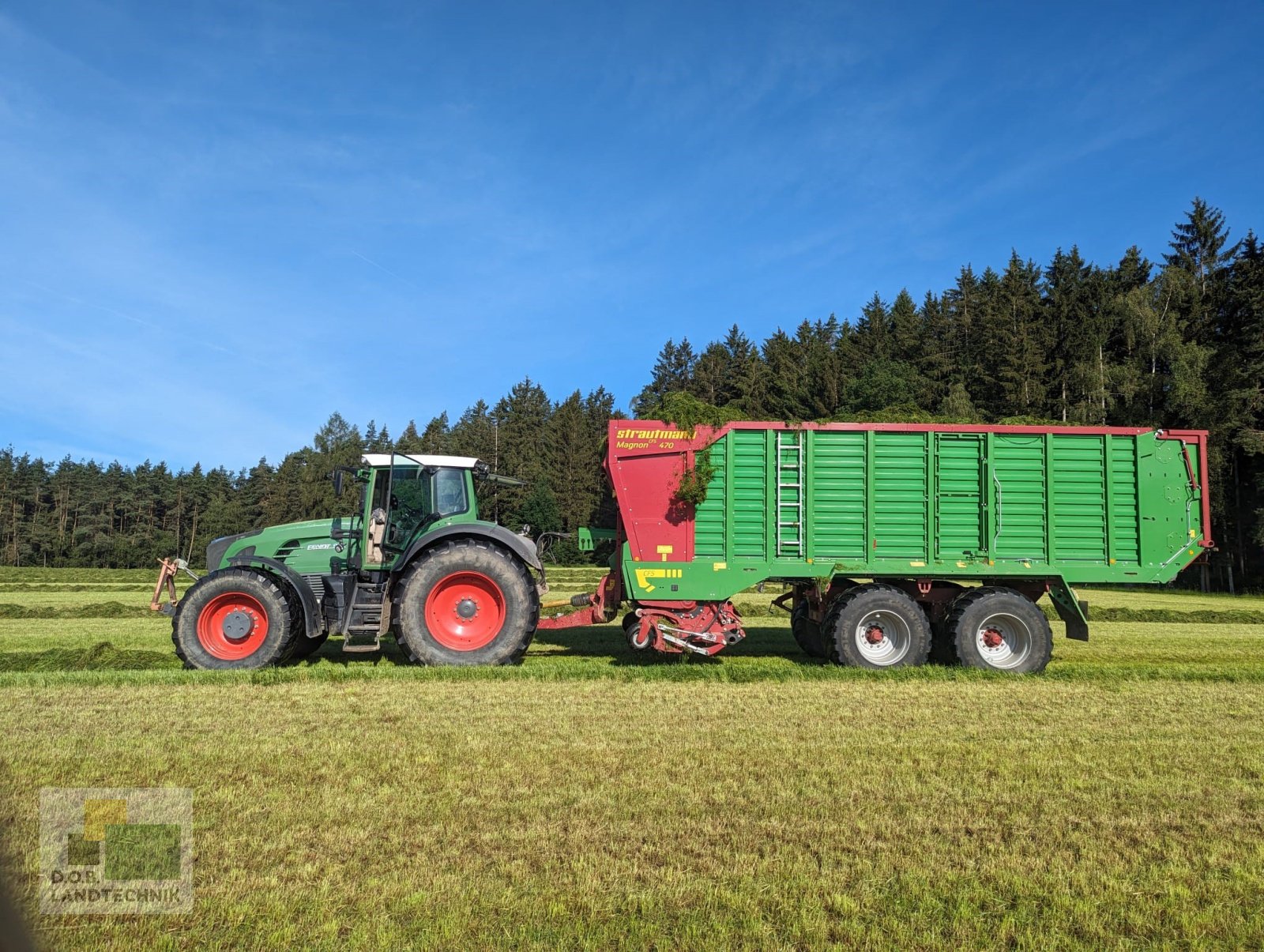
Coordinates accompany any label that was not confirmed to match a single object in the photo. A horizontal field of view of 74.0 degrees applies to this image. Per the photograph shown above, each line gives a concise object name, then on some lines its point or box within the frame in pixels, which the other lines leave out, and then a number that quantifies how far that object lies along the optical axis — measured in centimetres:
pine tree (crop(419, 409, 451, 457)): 7281
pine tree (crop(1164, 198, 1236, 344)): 4814
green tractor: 1003
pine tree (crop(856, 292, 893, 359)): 6550
